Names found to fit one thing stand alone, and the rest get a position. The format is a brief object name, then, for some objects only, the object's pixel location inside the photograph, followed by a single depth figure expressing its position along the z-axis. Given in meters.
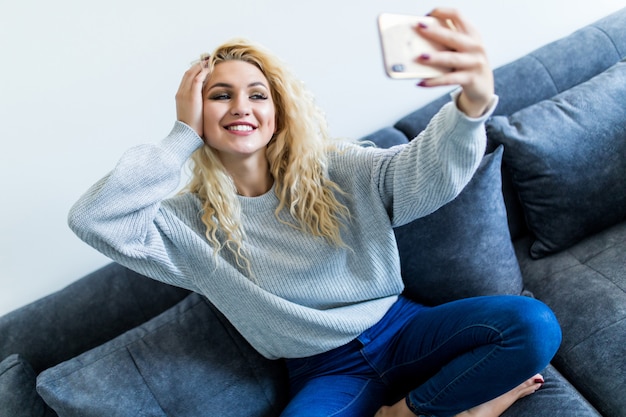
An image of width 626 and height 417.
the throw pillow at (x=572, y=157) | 1.32
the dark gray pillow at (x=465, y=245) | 1.26
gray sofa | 1.10
